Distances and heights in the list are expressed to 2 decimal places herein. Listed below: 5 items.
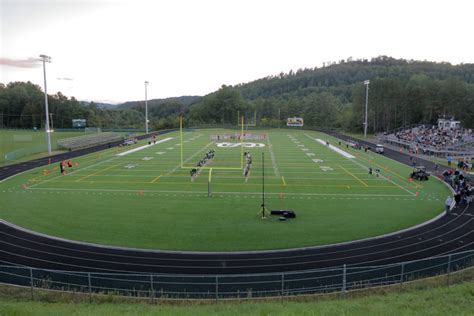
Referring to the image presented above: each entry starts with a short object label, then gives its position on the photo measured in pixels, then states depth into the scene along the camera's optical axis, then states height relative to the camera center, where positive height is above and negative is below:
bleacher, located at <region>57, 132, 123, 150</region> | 52.33 -2.96
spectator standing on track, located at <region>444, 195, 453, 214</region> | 19.92 -4.42
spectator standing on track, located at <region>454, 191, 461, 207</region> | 20.91 -4.28
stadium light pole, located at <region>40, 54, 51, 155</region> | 43.09 +7.52
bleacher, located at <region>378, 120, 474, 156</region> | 43.66 -2.19
